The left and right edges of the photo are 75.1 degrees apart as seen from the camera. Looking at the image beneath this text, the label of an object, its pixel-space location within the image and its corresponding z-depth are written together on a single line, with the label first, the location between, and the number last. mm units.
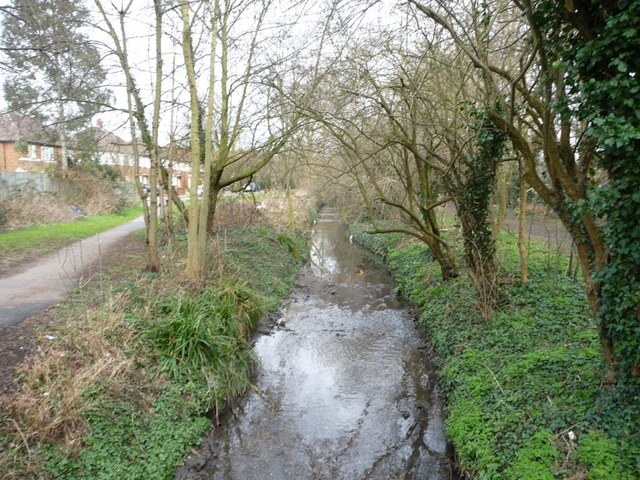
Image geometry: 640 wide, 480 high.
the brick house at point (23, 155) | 27166
